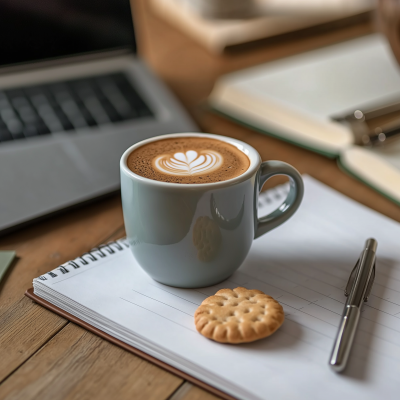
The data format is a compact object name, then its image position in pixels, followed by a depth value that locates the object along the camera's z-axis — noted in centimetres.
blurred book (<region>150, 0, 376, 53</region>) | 122
